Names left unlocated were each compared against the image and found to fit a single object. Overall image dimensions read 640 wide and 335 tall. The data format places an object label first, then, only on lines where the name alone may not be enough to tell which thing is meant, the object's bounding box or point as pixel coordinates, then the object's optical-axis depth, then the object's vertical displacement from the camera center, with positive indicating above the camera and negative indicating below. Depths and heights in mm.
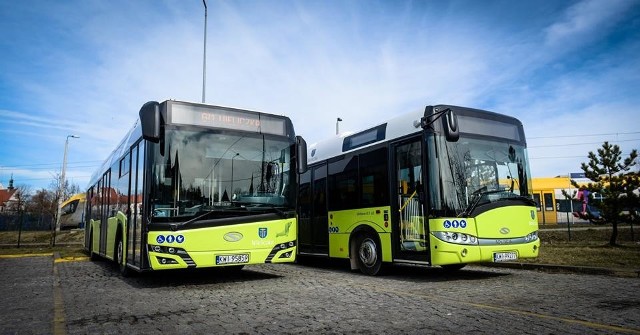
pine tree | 16859 +1112
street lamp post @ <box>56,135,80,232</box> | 27859 +2592
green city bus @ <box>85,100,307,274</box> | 8109 +653
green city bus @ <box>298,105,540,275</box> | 8617 +512
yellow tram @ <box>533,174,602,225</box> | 34000 +1199
